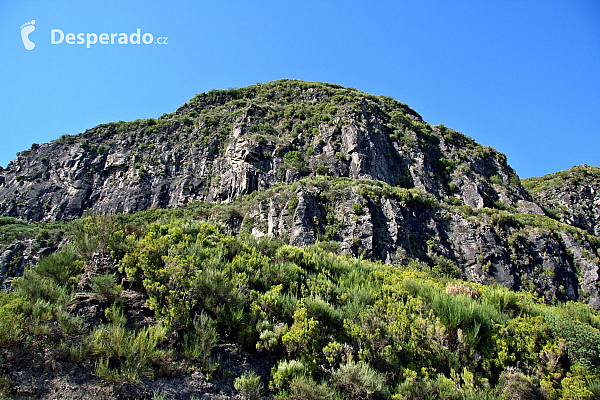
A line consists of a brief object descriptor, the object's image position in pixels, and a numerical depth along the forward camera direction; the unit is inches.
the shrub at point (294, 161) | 1461.6
